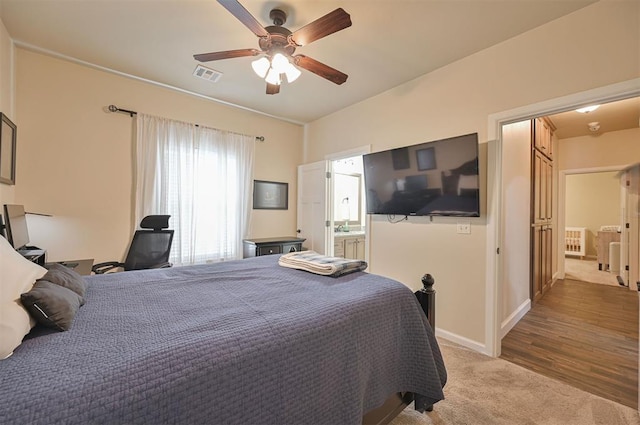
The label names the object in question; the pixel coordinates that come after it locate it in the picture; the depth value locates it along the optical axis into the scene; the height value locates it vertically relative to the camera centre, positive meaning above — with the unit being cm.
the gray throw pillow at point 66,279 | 121 -32
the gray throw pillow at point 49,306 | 94 -35
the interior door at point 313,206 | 414 +14
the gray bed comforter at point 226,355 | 70 -46
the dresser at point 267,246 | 370 -46
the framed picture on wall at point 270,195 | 418 +30
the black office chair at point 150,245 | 283 -35
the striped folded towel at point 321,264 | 179 -35
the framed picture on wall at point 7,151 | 216 +52
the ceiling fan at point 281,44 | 163 +120
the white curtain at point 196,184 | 315 +38
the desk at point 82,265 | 227 -49
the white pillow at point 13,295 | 80 -29
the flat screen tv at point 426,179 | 248 +39
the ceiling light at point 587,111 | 342 +141
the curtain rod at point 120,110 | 296 +116
